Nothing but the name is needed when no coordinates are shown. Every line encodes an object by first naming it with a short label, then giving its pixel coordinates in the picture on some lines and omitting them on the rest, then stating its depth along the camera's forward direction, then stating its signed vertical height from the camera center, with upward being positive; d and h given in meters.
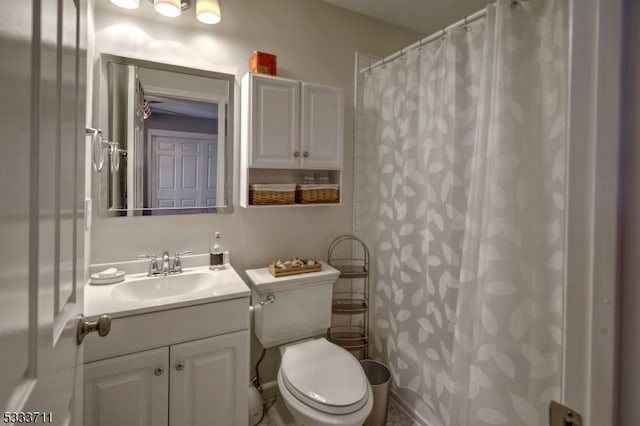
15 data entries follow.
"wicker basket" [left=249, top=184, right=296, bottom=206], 1.78 +0.08
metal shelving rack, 2.12 -0.63
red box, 1.77 +0.81
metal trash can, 1.73 -1.06
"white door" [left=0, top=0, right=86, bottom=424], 0.40 +0.00
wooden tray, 1.75 -0.35
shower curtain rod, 1.38 +0.87
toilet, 1.32 -0.74
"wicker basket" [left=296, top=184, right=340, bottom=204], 1.93 +0.09
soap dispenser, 1.76 -0.28
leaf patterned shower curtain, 1.15 -0.02
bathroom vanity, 1.23 -0.62
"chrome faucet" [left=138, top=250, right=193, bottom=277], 1.65 -0.31
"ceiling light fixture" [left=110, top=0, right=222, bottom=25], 1.52 +0.97
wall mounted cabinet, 1.74 +0.45
